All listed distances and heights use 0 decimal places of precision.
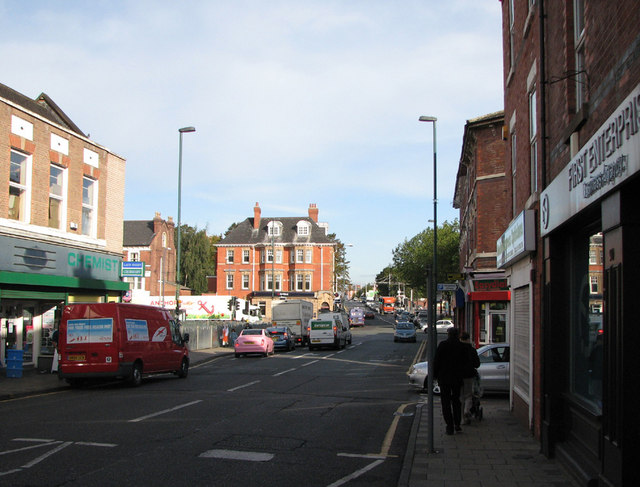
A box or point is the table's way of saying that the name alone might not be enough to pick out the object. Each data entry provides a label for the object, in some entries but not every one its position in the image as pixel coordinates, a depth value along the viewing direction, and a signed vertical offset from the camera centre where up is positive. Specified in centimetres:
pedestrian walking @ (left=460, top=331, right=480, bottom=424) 1113 -161
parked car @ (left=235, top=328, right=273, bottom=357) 3238 -270
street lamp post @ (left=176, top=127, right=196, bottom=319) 2861 +533
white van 3819 -255
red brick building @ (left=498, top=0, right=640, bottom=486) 558 +67
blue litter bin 1909 -219
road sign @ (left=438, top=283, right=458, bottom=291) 2408 +13
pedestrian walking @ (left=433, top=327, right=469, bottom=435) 1050 -133
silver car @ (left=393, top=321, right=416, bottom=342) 4738 -314
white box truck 4312 -178
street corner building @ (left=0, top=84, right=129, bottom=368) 2012 +224
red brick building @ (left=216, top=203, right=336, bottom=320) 7575 +325
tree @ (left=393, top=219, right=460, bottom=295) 6862 +411
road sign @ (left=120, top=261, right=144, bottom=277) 2502 +77
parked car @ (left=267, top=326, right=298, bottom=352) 3791 -279
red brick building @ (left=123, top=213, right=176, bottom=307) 6906 +428
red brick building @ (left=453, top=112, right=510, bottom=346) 3014 +287
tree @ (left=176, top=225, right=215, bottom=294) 7956 +375
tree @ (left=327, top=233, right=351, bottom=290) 9992 +368
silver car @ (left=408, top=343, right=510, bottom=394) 1588 -202
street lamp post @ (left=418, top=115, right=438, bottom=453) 887 -133
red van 1772 -150
